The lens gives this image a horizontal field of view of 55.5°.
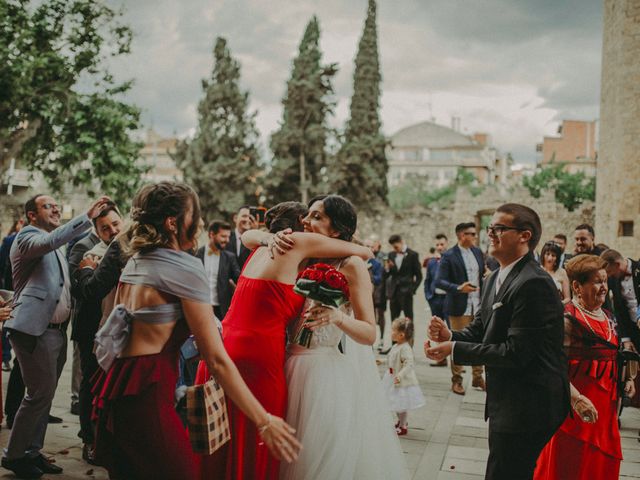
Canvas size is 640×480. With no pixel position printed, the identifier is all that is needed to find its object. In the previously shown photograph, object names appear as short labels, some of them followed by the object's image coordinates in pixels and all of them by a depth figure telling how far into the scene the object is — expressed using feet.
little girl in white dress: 18.28
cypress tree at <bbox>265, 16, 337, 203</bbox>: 114.32
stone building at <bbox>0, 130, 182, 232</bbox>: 85.54
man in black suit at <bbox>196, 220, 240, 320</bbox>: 23.30
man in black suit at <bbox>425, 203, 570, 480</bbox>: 9.12
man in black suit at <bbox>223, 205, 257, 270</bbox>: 24.30
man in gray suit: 13.53
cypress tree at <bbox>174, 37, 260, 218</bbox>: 115.03
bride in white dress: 9.77
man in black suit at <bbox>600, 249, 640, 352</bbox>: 19.71
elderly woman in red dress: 11.88
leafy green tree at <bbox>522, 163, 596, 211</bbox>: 159.87
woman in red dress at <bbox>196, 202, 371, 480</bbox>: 9.64
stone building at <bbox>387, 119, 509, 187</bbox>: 294.87
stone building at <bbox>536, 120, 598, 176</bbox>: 232.94
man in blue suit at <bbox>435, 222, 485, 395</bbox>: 25.94
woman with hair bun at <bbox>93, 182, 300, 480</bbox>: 7.66
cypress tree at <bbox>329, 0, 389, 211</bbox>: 117.50
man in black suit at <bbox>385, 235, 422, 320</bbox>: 33.09
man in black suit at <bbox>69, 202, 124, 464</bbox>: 15.08
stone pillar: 60.13
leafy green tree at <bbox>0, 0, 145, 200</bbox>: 53.01
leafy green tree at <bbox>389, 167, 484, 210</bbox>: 218.73
